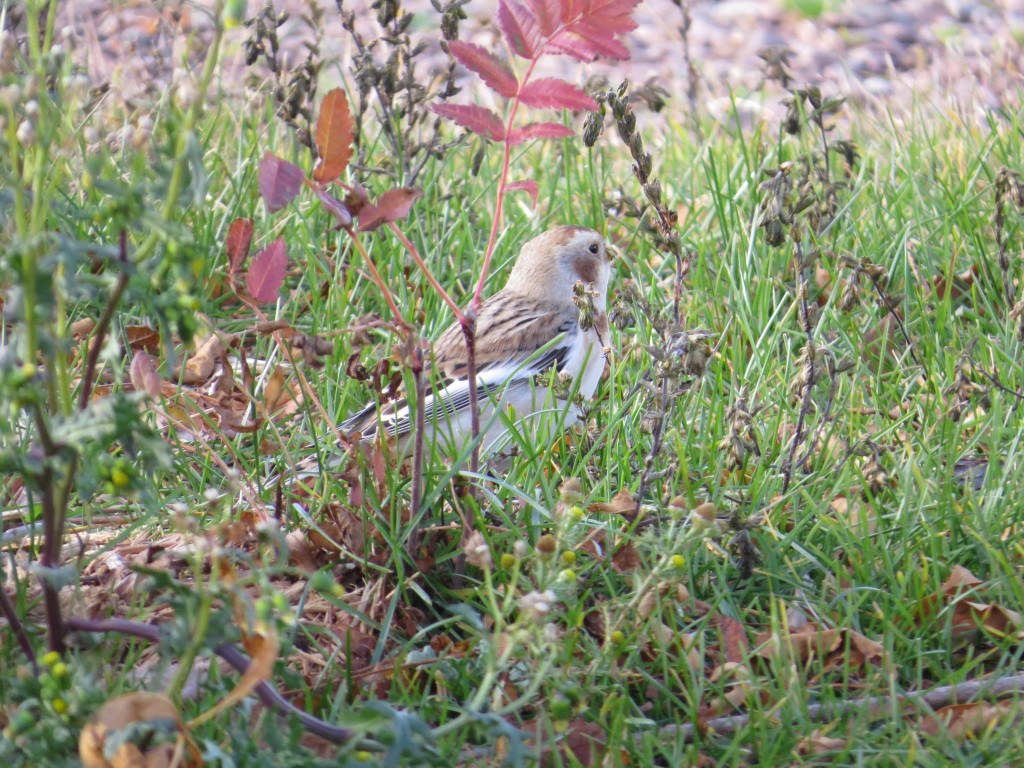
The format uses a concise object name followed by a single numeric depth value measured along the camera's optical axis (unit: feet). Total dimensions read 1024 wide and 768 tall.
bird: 29.12
